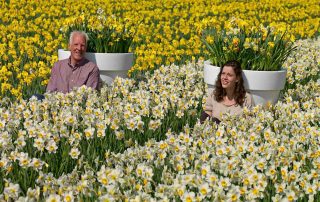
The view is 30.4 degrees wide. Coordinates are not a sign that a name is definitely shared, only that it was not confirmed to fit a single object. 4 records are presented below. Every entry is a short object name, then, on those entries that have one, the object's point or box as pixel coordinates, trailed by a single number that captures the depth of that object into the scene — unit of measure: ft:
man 24.14
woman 21.25
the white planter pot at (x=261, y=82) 22.75
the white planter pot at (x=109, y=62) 26.17
